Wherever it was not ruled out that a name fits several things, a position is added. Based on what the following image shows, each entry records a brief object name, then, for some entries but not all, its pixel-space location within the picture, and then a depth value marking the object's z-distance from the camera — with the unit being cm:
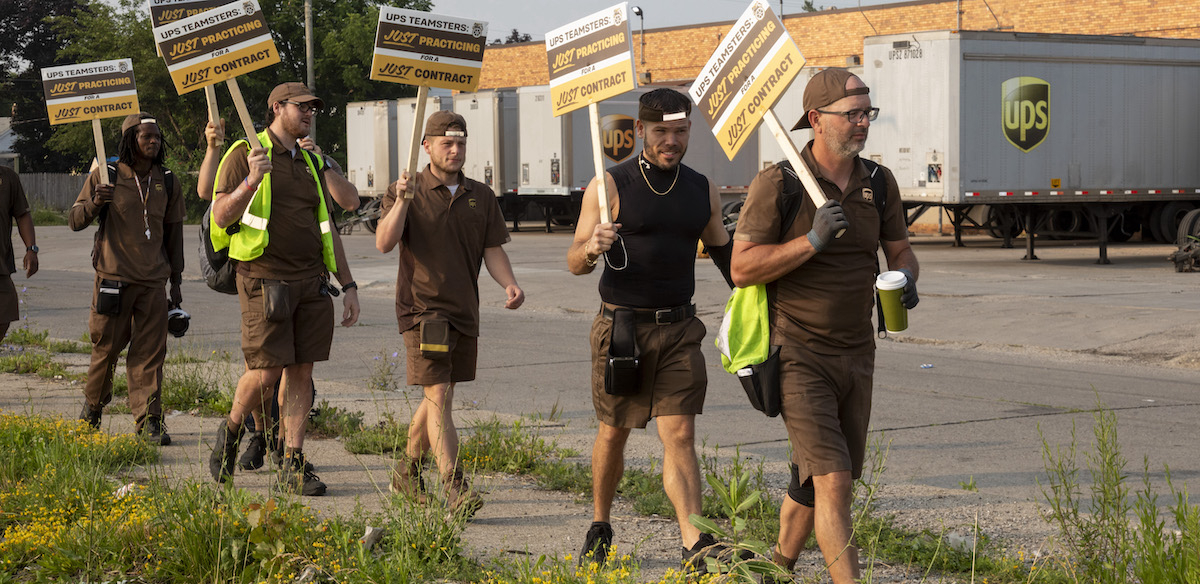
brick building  3478
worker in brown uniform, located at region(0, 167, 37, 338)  820
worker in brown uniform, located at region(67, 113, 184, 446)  775
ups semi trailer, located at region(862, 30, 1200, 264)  2136
